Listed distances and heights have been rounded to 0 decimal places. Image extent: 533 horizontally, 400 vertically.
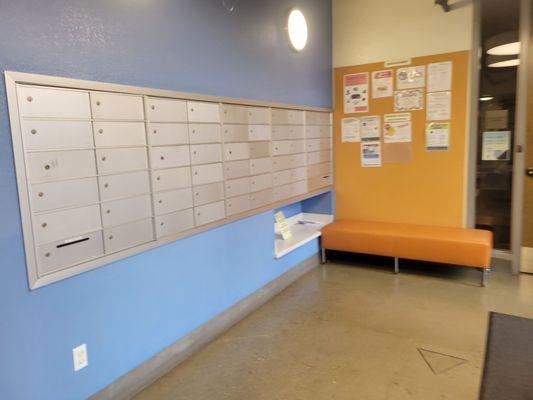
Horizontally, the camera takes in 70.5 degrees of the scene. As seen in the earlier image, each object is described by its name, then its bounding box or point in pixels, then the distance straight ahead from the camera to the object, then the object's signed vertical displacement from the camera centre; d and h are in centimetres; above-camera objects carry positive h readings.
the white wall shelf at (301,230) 331 -83
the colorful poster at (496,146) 350 -5
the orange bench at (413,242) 319 -88
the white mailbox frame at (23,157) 145 +0
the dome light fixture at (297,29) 321 +103
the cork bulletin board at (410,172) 352 -28
